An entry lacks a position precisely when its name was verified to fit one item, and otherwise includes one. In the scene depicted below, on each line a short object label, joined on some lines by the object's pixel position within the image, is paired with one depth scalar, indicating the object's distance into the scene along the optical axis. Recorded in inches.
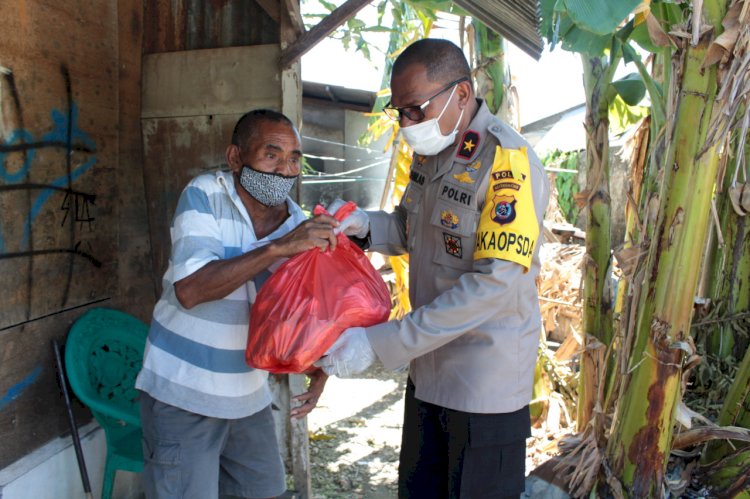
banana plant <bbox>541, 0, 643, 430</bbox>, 124.0
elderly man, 79.7
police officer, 74.7
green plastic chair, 107.2
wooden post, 123.2
